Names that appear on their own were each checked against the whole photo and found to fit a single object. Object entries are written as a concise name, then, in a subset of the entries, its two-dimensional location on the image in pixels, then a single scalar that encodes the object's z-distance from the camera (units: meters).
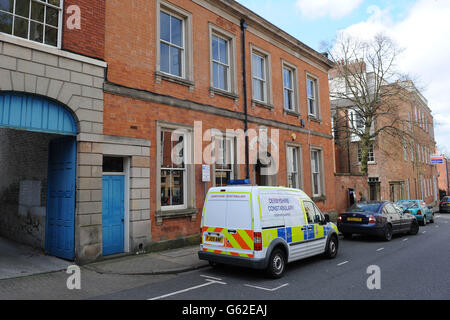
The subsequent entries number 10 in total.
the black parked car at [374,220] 11.64
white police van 6.60
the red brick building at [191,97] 9.34
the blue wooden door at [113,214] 8.62
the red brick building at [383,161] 25.19
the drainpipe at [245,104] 13.13
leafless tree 25.08
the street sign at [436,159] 35.92
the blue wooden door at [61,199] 8.09
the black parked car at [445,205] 28.16
